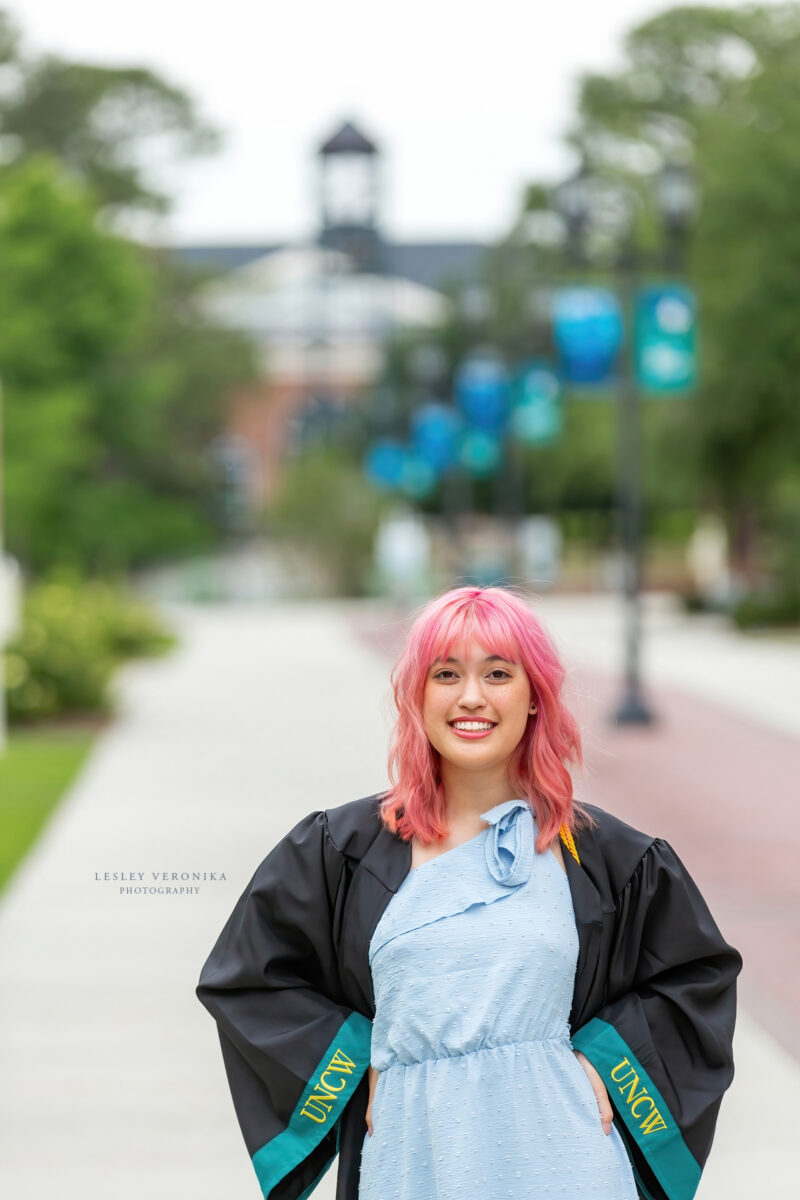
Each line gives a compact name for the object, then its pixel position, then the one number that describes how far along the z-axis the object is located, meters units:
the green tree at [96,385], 44.31
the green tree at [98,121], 59.81
